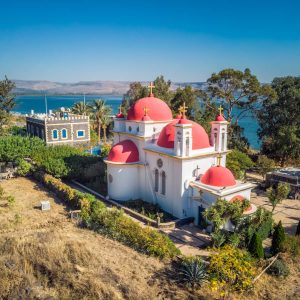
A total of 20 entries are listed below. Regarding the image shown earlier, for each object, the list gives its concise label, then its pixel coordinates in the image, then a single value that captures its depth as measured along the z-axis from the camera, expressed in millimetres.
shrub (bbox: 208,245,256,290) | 13359
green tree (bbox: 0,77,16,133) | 45875
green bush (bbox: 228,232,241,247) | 16984
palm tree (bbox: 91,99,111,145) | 47344
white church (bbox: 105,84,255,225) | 20422
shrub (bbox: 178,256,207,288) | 14305
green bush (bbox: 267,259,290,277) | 15227
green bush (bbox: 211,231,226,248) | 17078
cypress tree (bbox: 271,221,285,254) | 16641
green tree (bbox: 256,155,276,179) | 30500
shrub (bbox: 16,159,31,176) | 31016
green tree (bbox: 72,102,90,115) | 51103
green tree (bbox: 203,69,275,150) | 39062
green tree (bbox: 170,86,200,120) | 44375
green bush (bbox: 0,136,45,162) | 30922
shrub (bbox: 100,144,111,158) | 35191
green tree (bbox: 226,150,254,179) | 28234
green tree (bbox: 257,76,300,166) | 34994
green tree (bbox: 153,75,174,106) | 47969
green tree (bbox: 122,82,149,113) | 54550
